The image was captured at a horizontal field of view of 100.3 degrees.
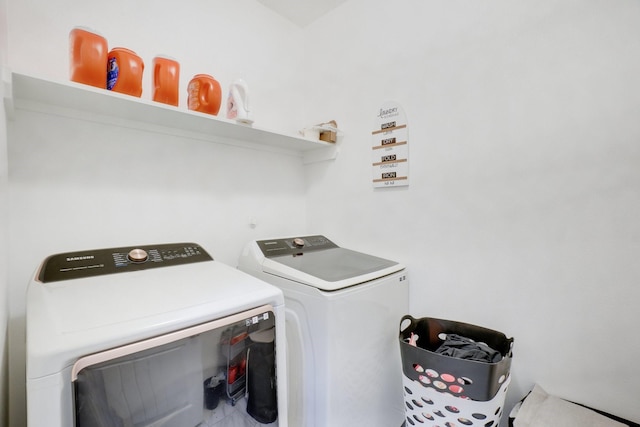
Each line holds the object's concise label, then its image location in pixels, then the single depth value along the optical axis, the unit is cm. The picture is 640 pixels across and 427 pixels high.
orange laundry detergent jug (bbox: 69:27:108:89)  100
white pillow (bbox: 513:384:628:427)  101
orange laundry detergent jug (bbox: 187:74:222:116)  136
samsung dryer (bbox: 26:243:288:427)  58
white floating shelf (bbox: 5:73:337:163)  102
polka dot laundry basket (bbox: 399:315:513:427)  102
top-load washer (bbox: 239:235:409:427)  117
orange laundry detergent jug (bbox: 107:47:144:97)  111
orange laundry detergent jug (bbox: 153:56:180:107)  122
